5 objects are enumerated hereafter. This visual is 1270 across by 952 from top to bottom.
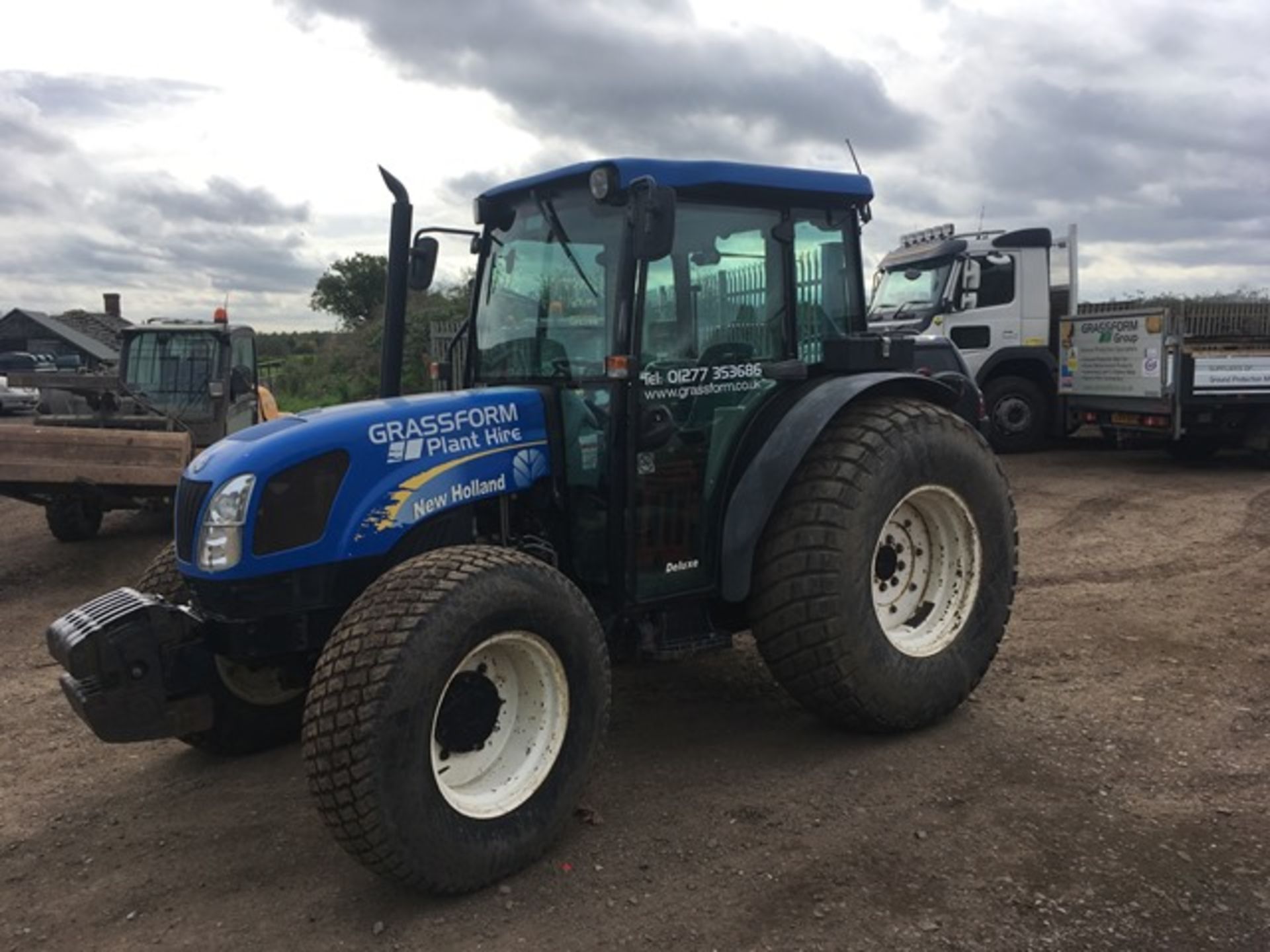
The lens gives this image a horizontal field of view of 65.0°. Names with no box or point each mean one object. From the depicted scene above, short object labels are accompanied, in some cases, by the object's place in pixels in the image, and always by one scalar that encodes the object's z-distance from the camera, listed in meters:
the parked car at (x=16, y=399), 24.88
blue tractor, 2.98
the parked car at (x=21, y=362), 29.40
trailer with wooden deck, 7.64
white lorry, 11.05
